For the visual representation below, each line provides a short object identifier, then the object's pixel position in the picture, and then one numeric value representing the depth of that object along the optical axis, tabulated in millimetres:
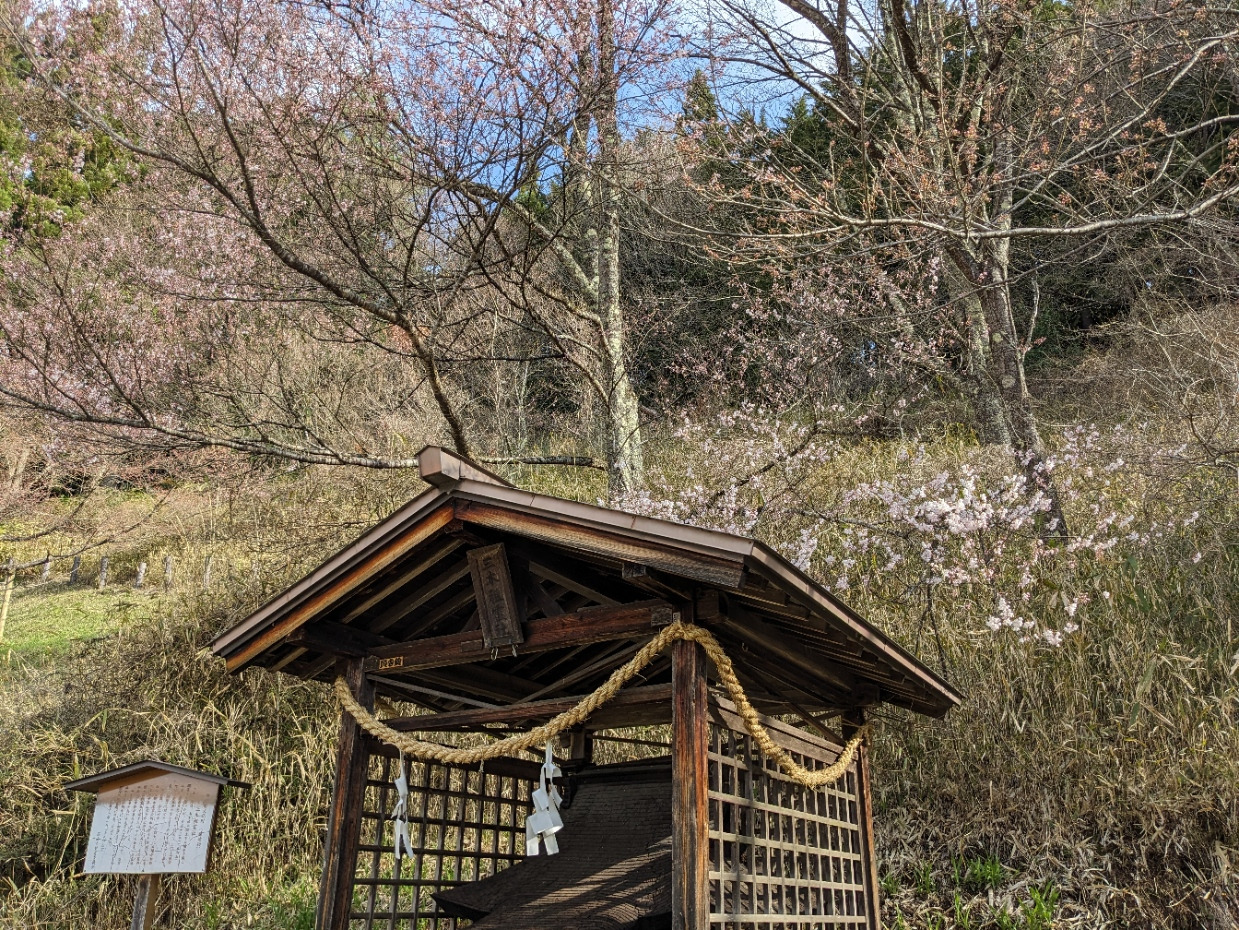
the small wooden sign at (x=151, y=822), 5438
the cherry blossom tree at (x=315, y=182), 6453
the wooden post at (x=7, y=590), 13123
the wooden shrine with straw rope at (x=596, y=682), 3695
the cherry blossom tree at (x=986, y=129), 6414
